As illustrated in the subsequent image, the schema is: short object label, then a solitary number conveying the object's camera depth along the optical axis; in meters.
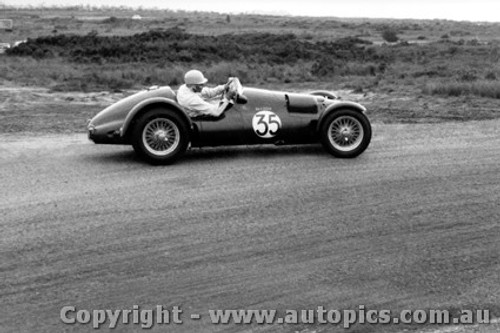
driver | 9.76
